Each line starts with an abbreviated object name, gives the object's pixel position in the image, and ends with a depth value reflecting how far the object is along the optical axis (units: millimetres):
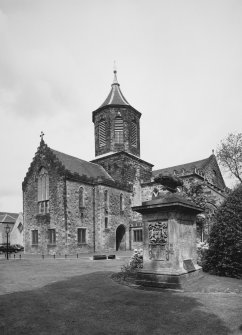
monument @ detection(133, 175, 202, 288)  8273
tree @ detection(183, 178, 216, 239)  22453
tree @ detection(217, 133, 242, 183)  38734
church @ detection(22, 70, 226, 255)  31188
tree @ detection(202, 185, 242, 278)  9688
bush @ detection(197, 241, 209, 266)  11198
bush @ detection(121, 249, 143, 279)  9992
